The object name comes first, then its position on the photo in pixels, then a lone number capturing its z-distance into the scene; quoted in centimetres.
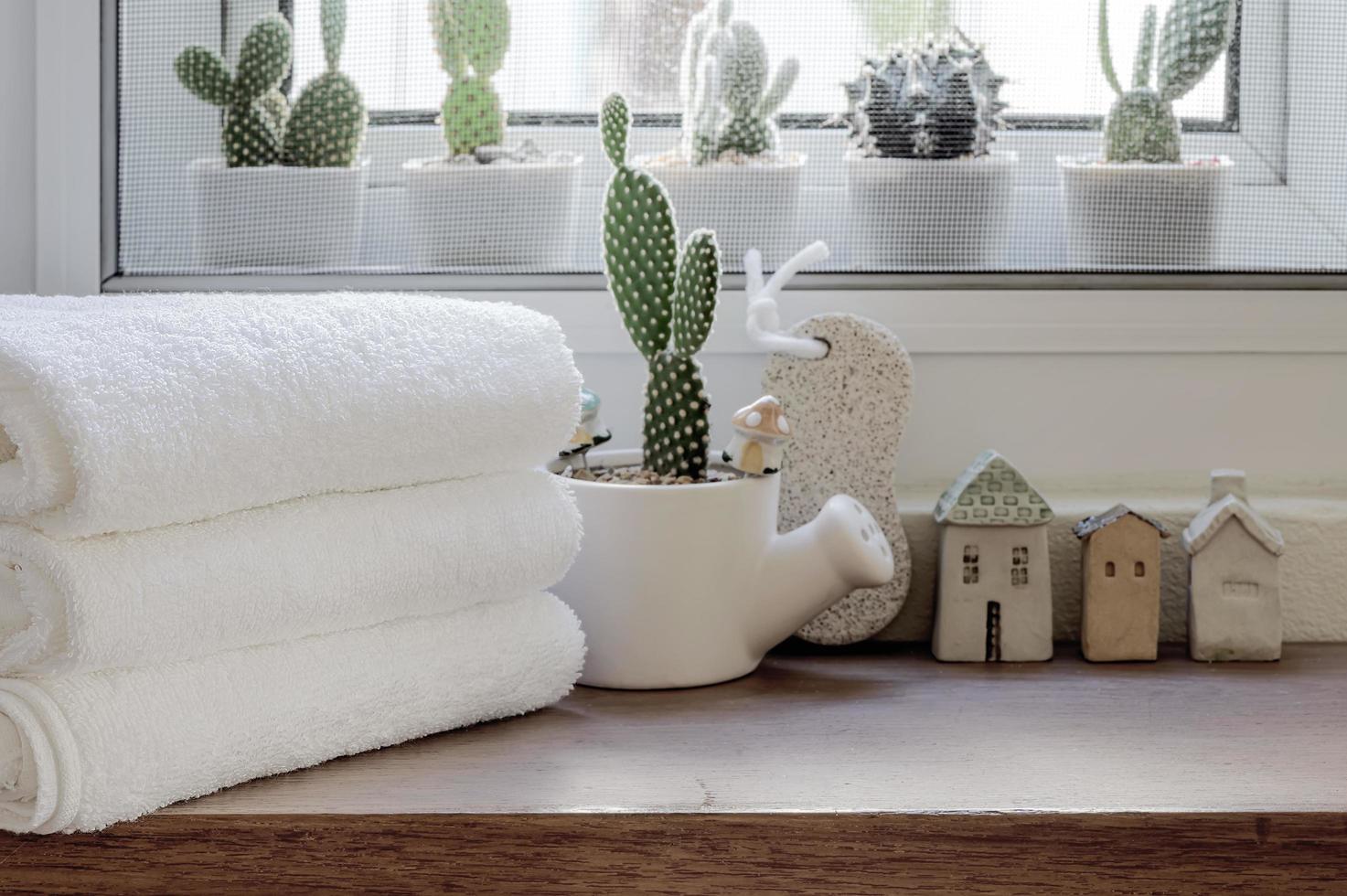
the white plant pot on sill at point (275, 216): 140
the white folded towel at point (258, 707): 113
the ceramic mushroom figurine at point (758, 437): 129
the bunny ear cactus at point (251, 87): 139
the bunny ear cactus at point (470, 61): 139
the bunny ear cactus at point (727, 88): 139
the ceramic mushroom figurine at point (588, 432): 132
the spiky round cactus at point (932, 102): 139
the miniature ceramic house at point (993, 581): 133
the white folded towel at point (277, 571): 113
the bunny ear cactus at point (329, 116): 140
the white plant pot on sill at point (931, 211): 139
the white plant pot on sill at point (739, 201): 140
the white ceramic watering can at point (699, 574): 128
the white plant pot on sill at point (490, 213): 140
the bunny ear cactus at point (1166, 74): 139
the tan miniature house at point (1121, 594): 133
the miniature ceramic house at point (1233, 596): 133
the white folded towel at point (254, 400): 112
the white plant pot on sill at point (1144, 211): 139
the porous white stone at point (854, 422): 136
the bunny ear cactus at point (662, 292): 130
